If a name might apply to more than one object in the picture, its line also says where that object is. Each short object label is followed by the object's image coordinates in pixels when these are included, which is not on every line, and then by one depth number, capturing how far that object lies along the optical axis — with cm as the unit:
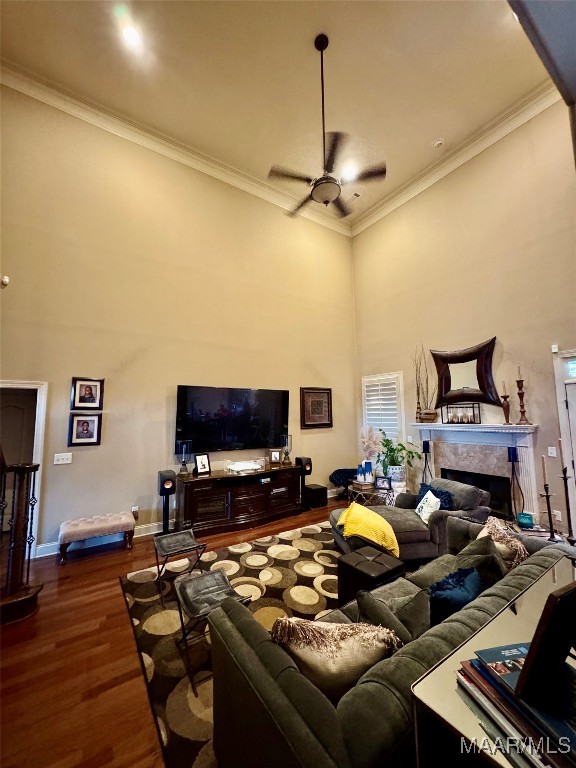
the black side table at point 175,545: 281
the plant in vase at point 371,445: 627
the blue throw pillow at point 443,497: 359
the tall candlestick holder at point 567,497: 380
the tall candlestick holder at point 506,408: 446
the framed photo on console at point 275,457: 558
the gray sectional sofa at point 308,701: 88
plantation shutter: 613
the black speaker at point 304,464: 555
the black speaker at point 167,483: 431
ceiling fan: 357
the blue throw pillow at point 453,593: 150
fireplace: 427
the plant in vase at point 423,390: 543
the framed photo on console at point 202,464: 476
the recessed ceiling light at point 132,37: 365
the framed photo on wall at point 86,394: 412
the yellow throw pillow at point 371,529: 298
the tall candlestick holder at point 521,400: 429
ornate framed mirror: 474
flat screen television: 483
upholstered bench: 364
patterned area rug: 171
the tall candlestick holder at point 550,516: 367
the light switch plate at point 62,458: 397
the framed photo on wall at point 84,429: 409
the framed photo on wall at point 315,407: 621
